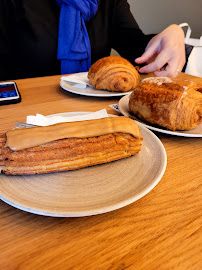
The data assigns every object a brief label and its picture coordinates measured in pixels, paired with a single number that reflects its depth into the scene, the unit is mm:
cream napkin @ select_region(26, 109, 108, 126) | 533
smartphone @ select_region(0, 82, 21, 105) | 768
